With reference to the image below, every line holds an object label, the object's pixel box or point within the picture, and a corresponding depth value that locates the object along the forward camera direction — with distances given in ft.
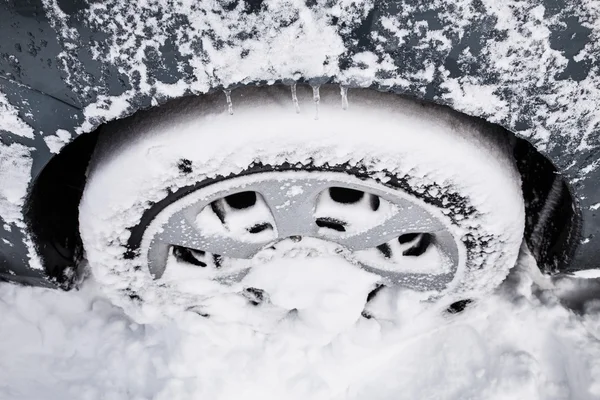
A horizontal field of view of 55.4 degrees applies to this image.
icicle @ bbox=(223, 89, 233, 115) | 3.59
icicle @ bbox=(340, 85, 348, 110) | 3.58
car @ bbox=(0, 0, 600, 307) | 3.06
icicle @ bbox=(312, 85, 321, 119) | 3.58
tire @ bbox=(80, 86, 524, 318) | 3.62
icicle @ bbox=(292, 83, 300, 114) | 3.59
